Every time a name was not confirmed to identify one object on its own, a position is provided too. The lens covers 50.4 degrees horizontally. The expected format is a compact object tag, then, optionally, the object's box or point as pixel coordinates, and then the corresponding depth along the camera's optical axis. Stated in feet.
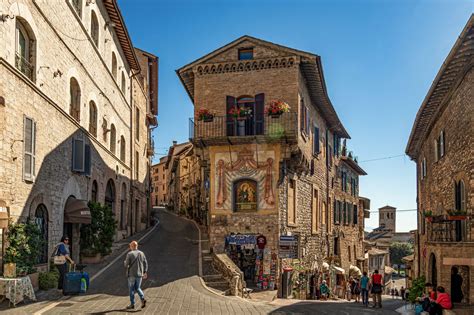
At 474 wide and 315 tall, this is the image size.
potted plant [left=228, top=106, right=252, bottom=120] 72.18
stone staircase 52.70
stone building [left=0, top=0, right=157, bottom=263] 42.24
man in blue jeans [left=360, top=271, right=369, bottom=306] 61.82
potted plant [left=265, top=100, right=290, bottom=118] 69.87
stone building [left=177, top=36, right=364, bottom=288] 70.18
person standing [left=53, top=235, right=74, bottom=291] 43.27
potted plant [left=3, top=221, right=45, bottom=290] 39.55
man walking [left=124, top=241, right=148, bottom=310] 37.14
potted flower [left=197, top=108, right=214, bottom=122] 73.15
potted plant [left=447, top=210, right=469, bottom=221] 45.42
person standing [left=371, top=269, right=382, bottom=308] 57.57
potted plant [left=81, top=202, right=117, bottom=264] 61.93
